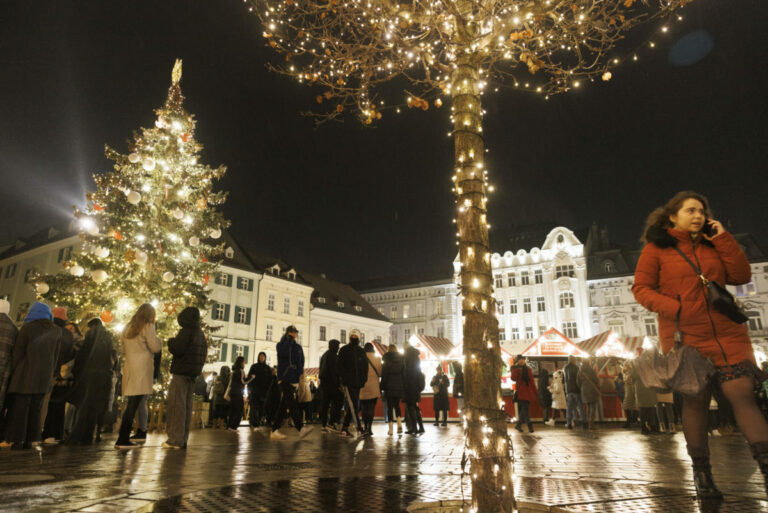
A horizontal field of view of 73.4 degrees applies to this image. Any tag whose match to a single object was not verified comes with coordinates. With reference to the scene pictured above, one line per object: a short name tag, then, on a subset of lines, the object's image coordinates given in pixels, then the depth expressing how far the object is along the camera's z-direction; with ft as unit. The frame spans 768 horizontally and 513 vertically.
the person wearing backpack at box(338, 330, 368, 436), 34.53
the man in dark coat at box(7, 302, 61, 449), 23.91
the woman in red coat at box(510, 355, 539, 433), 44.14
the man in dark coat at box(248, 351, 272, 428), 46.60
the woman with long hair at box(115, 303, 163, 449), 24.03
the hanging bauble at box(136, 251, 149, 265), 48.16
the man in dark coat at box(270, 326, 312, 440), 30.83
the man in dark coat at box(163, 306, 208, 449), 24.47
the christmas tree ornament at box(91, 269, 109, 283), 46.57
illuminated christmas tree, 50.06
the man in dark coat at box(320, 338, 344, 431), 35.99
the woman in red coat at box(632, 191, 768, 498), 10.83
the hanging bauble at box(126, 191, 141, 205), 48.78
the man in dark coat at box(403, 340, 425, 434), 40.75
